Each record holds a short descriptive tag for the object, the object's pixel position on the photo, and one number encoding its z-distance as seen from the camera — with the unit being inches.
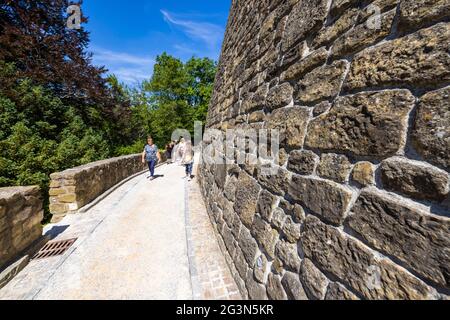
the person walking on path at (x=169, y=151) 609.1
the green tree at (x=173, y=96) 914.1
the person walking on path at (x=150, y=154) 282.4
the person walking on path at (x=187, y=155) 288.0
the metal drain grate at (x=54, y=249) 112.7
